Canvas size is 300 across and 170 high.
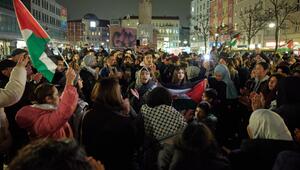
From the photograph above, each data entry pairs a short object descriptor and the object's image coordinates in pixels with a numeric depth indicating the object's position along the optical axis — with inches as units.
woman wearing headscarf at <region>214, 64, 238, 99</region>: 250.8
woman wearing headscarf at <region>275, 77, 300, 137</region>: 139.1
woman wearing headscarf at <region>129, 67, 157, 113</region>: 197.7
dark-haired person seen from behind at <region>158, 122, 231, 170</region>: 96.3
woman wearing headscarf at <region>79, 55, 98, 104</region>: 255.7
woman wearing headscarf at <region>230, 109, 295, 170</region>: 114.1
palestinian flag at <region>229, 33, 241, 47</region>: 751.3
